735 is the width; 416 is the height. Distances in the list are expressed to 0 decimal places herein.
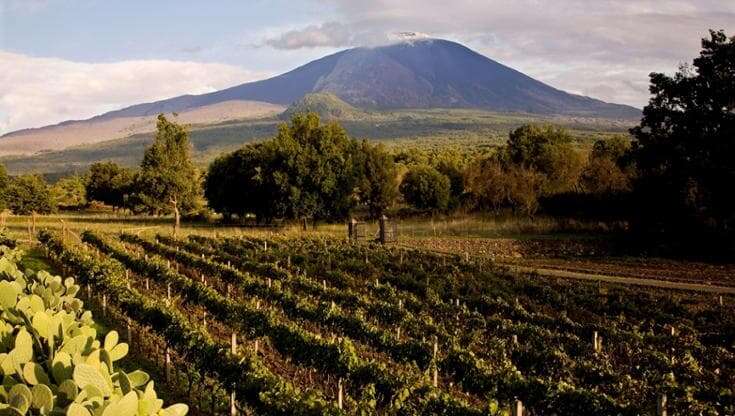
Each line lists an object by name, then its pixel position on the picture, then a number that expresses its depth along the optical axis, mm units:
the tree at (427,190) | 66750
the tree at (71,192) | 97312
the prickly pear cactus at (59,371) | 5148
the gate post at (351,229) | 45059
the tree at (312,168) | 51469
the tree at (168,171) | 50062
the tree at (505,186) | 57125
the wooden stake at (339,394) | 11344
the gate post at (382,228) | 42806
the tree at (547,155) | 60250
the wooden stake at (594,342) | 17286
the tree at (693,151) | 35938
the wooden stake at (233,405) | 12248
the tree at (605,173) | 53344
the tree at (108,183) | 82188
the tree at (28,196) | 64500
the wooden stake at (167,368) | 15798
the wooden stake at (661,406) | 11266
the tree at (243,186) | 55125
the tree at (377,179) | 64438
